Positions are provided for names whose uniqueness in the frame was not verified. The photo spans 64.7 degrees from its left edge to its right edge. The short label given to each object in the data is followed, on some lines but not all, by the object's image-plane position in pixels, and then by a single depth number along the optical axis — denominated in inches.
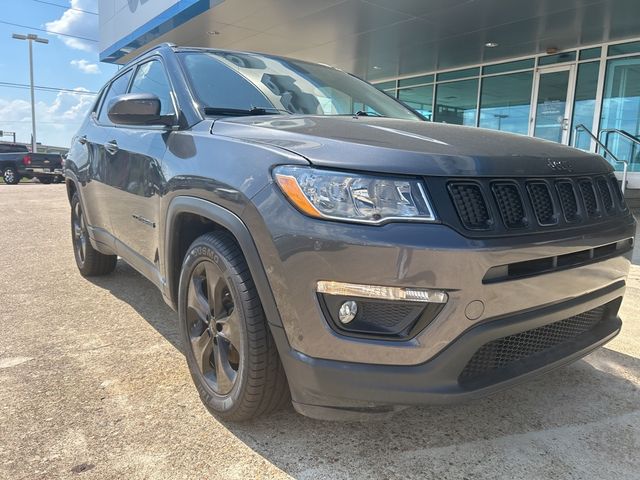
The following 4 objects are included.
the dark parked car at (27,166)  850.8
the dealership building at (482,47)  362.0
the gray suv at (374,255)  66.1
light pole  1363.2
